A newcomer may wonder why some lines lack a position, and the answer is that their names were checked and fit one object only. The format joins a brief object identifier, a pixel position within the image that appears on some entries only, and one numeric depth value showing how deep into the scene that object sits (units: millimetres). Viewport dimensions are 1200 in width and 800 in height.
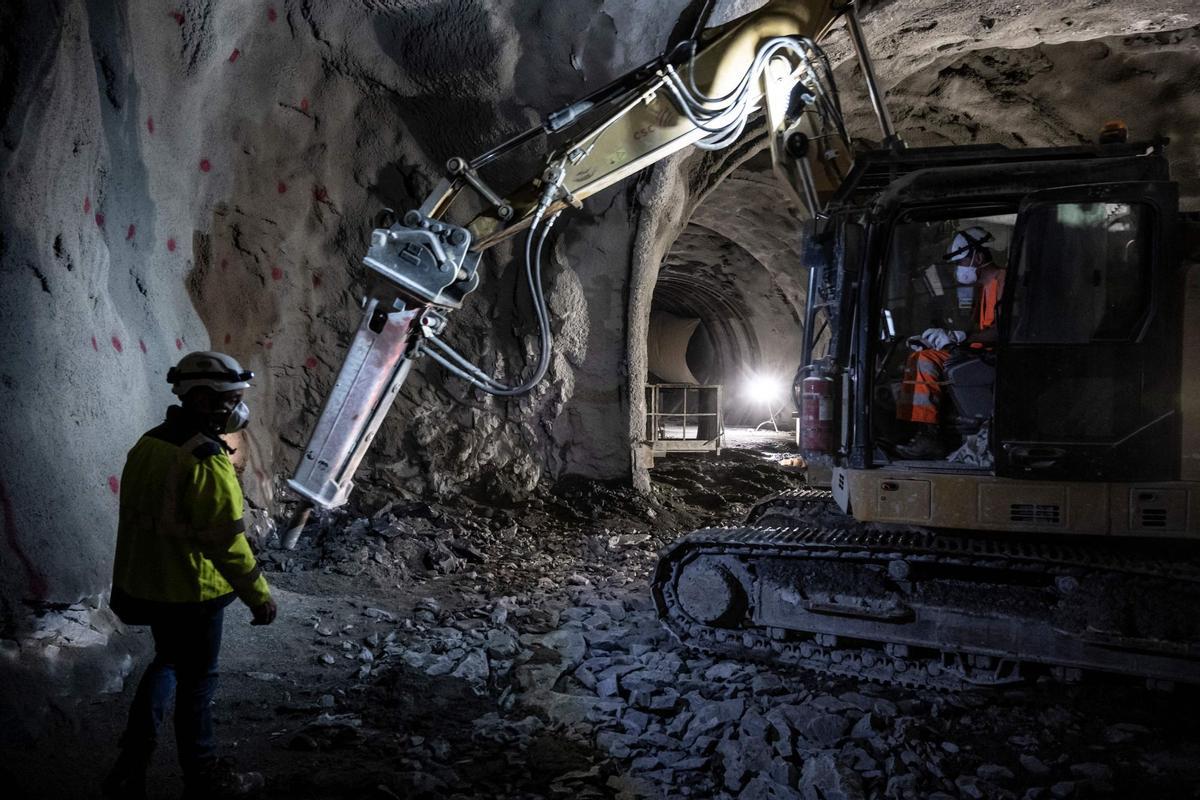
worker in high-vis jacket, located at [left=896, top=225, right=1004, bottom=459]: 3973
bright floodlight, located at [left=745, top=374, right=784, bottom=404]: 15992
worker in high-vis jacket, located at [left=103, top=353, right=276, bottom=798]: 2508
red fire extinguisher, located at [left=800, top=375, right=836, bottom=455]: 4102
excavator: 3500
